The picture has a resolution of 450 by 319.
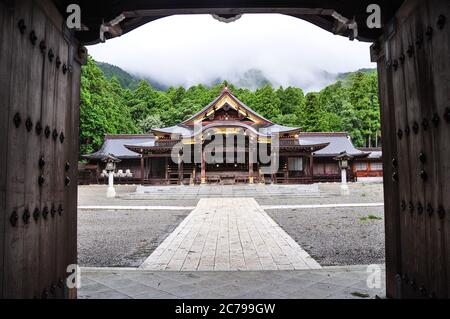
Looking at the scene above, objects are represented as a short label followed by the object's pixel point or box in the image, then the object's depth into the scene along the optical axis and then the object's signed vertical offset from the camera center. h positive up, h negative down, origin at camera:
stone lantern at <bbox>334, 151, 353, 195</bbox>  20.09 +0.72
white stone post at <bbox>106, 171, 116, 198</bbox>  19.75 -0.96
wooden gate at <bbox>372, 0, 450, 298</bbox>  2.06 +0.20
